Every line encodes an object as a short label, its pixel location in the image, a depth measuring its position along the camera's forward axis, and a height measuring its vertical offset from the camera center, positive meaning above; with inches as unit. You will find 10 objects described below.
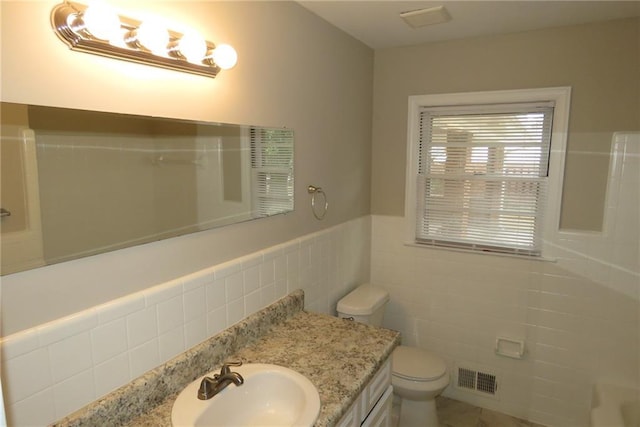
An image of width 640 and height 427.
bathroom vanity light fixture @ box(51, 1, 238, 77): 40.2 +13.6
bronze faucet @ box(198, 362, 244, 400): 52.7 -28.9
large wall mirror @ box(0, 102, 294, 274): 39.5 -2.2
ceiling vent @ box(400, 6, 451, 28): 81.9 +31.1
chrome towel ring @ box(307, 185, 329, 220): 86.9 -7.5
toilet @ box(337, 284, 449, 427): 94.0 -48.2
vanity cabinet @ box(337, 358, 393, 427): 60.2 -38.4
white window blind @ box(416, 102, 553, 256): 99.3 -2.3
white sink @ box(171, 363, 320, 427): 51.0 -31.9
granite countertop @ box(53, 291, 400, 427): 48.8 -30.1
